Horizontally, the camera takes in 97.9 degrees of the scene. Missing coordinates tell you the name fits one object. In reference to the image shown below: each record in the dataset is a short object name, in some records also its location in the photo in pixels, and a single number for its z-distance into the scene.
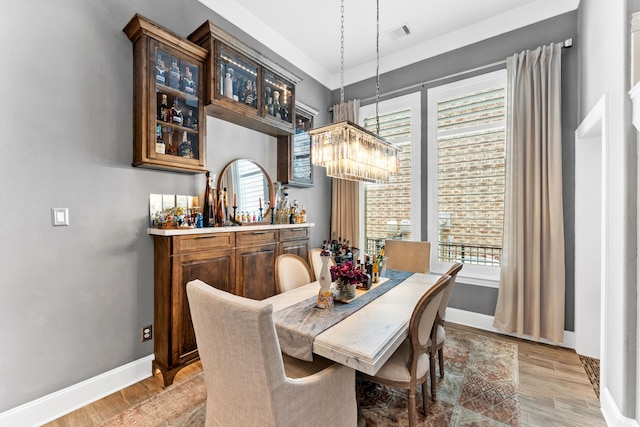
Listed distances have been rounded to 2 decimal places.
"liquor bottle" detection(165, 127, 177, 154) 2.27
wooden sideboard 2.10
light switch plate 1.82
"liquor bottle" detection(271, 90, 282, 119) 3.12
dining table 1.23
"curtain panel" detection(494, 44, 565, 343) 2.71
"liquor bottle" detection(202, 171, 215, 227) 2.47
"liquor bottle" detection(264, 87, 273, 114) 2.98
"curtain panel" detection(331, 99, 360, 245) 4.05
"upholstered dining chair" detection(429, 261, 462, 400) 1.71
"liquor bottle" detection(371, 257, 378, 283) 2.34
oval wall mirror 2.85
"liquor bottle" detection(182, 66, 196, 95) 2.33
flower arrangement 1.81
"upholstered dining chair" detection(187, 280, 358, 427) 0.96
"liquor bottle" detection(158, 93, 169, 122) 2.21
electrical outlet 2.25
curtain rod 2.71
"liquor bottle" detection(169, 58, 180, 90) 2.25
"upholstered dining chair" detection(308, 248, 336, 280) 2.69
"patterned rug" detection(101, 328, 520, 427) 1.75
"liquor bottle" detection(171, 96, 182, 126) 2.27
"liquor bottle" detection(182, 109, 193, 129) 2.36
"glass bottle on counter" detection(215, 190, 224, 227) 2.56
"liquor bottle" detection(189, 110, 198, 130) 2.39
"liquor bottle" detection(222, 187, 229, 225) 2.66
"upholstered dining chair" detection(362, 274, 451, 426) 1.41
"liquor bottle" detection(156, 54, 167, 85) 2.16
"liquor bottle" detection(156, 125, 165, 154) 2.18
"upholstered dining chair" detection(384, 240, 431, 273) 2.93
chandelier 1.91
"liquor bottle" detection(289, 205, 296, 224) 3.43
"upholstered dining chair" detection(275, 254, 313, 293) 2.26
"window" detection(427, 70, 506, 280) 3.13
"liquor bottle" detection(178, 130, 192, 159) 2.34
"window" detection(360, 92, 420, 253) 3.62
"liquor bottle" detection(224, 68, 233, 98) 2.57
